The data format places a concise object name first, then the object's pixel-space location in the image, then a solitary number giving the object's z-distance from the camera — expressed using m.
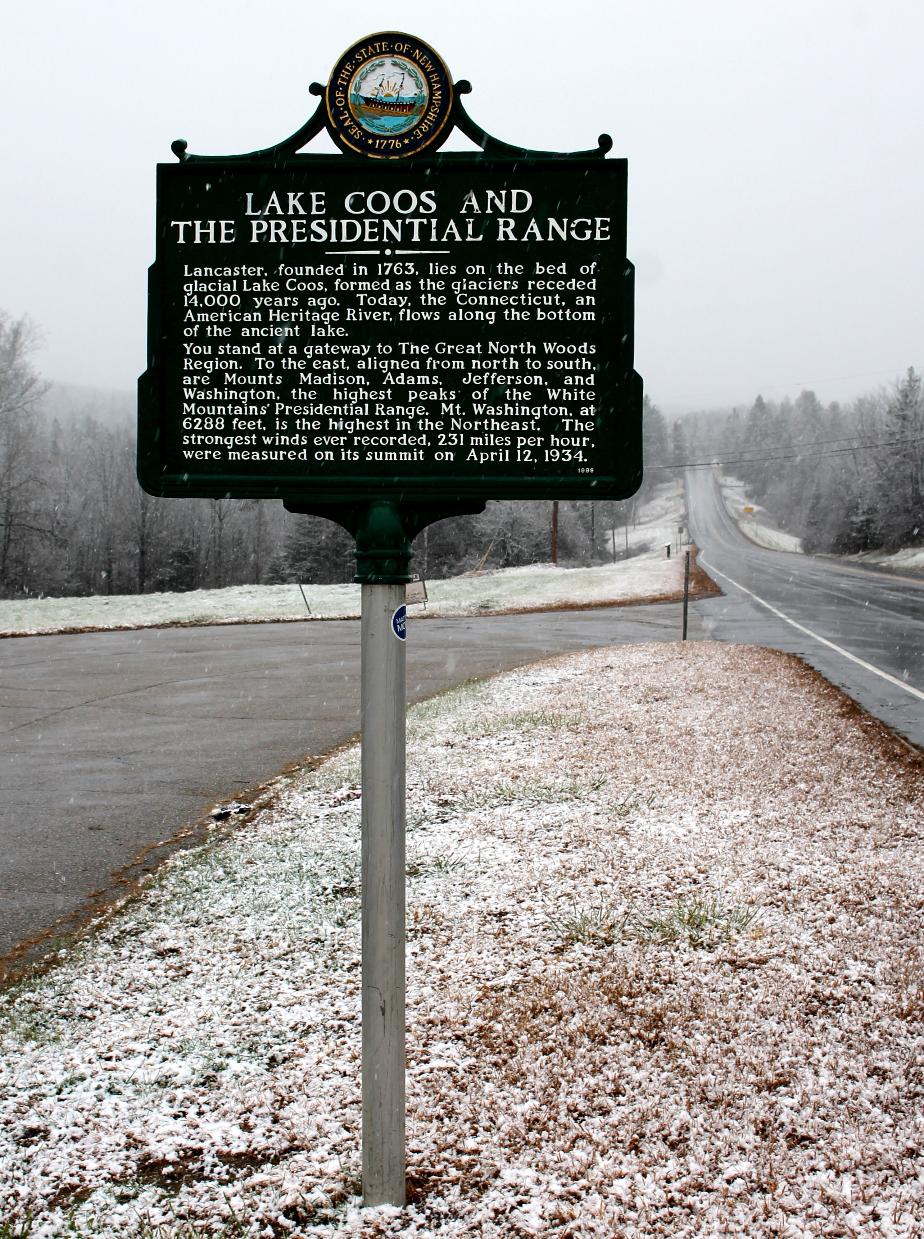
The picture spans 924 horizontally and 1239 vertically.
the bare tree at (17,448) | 41.31
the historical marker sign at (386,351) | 2.82
